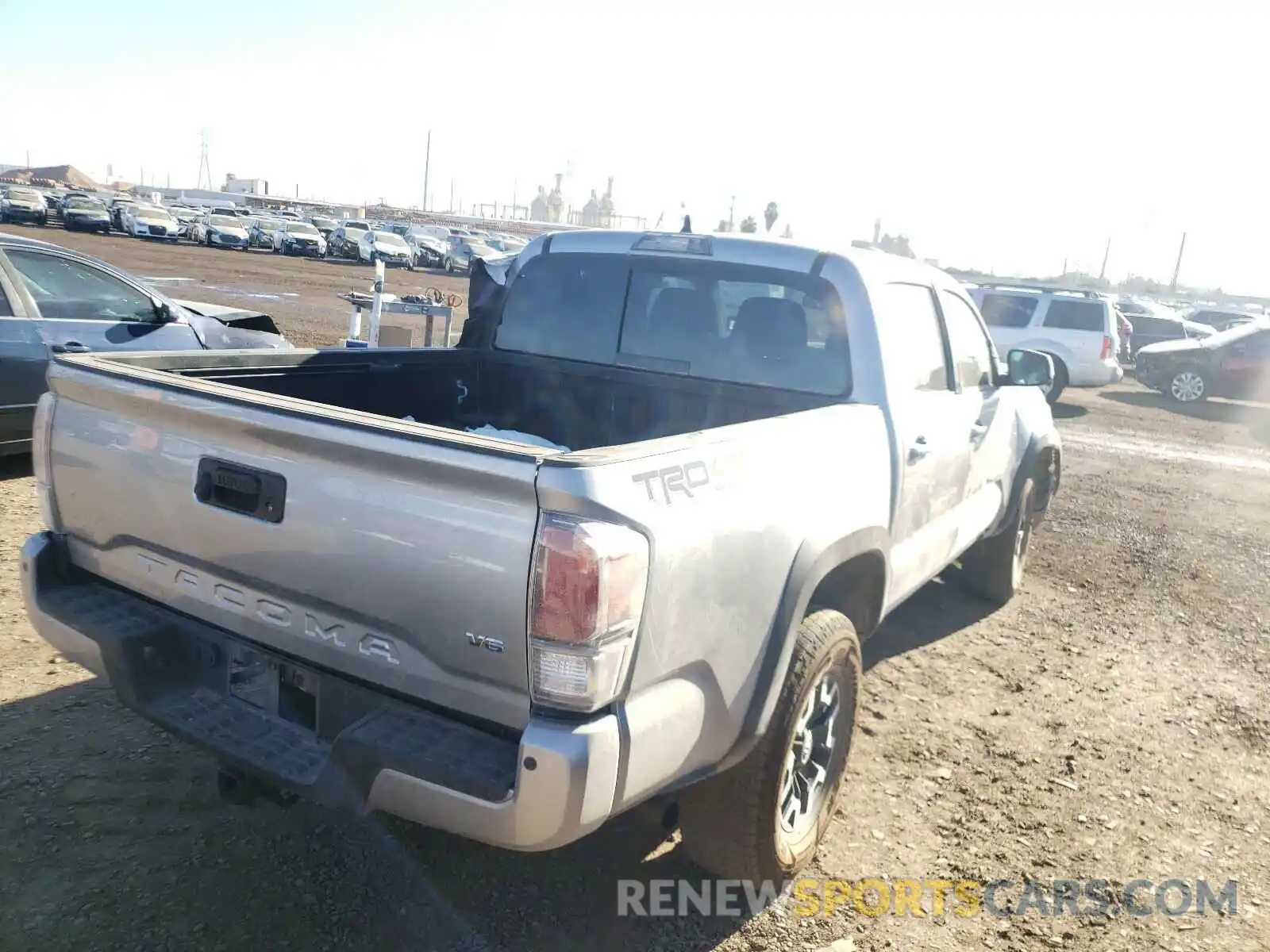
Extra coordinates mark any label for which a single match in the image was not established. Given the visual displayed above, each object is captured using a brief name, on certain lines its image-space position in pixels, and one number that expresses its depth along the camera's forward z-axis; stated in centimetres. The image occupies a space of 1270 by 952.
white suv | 1688
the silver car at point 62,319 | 636
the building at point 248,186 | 14700
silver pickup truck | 217
